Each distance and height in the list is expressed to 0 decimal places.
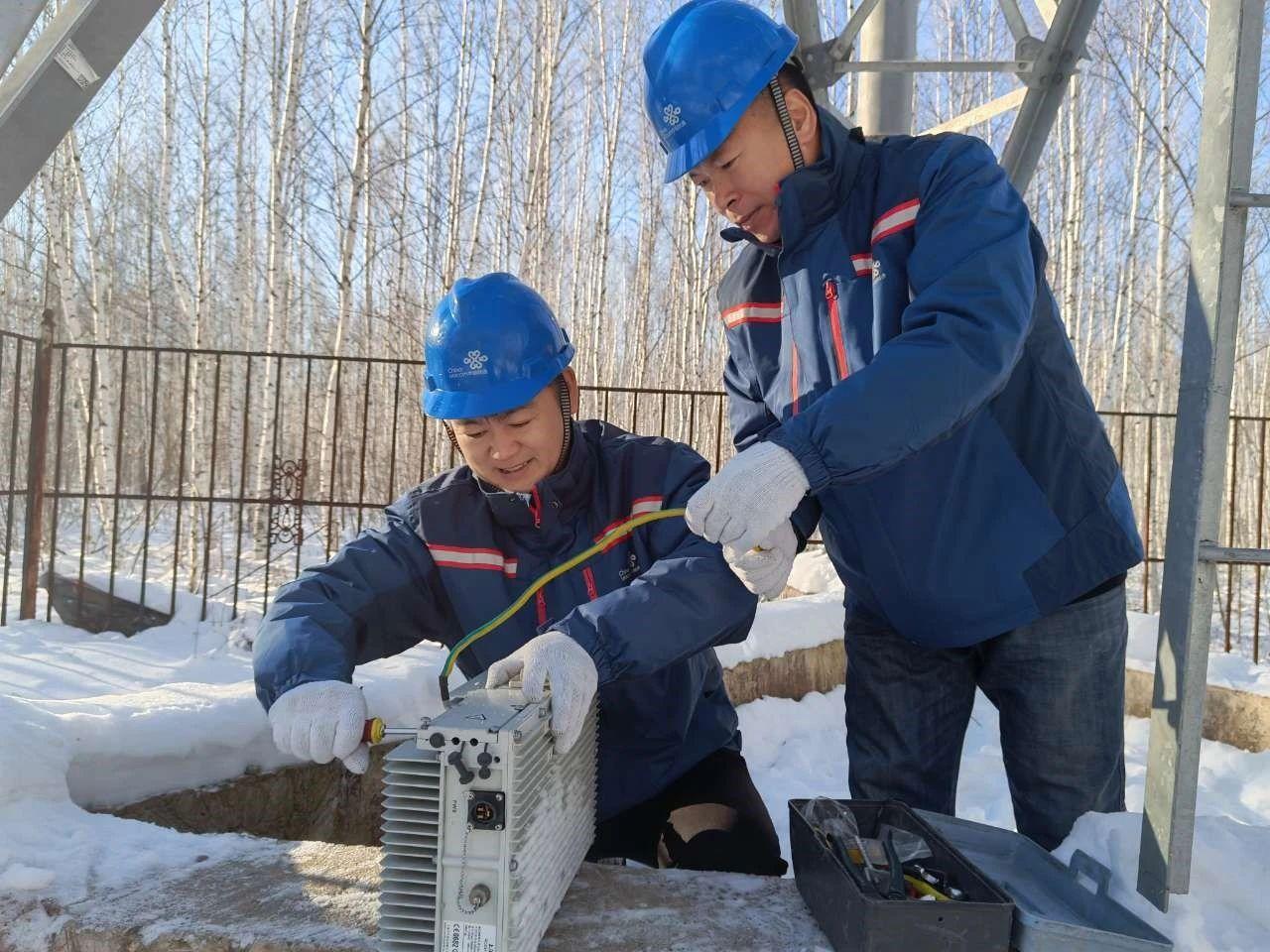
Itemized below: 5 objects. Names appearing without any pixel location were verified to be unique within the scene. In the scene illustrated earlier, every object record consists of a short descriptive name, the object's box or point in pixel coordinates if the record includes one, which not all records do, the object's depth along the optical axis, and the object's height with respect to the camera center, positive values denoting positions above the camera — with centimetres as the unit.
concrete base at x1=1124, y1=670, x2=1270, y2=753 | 455 -110
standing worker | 175 +11
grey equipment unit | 117 -51
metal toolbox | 124 -61
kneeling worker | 204 -25
